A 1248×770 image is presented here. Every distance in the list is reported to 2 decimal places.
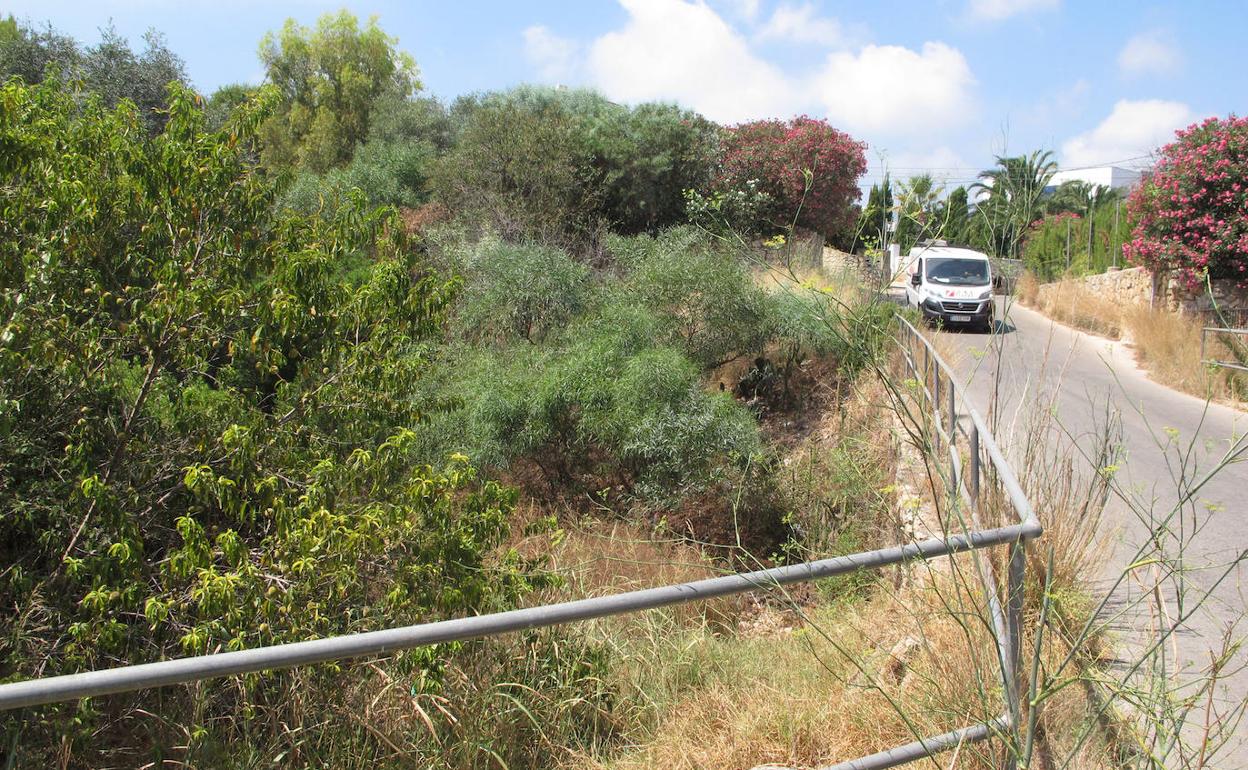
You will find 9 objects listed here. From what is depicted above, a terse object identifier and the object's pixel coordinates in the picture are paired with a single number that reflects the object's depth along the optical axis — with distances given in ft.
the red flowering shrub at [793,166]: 71.26
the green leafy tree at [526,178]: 58.39
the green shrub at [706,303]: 43.80
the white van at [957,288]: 62.85
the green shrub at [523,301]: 44.09
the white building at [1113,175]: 201.14
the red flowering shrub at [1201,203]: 48.78
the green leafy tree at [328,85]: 106.93
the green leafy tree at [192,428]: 13.93
